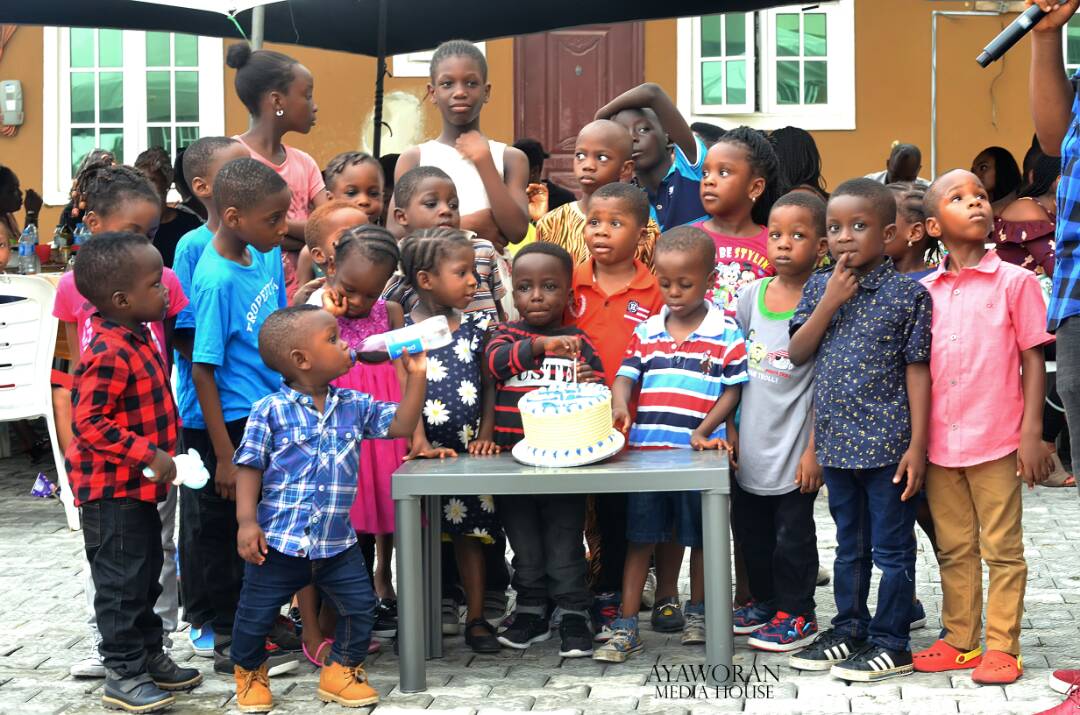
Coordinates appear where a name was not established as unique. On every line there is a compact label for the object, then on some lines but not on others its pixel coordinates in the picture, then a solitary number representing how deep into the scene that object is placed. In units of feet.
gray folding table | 13.75
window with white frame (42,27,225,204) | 42.45
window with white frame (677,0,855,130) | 41.63
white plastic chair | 23.99
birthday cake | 14.11
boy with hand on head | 18.94
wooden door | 41.45
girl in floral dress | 15.55
